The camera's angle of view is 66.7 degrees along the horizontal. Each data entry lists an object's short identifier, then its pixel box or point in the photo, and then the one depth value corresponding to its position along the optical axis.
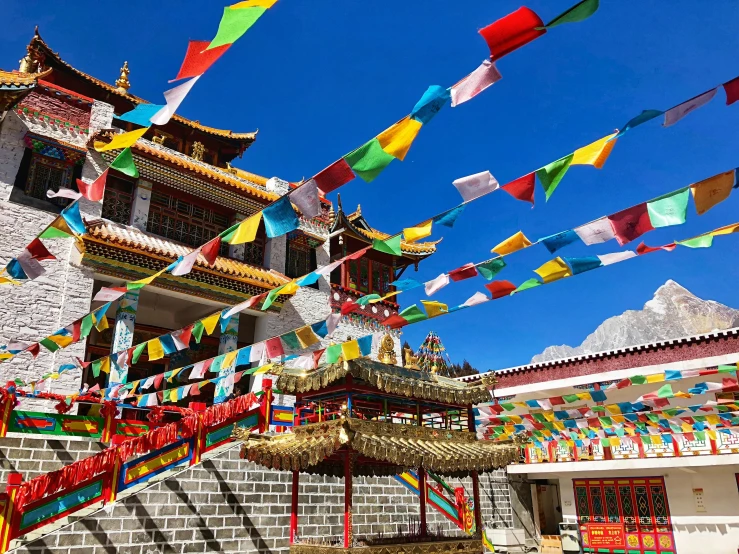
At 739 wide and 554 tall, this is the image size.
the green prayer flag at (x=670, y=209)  6.19
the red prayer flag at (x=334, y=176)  5.81
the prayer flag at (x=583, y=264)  7.25
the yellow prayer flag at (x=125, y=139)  5.42
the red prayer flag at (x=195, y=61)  4.39
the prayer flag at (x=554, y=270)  7.46
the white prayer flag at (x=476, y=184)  6.29
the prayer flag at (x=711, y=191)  5.93
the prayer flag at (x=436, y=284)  7.99
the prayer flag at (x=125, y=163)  6.25
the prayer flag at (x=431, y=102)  5.35
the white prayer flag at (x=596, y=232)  6.67
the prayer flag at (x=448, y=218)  6.82
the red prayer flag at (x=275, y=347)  10.27
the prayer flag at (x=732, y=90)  4.98
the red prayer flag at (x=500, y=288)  7.93
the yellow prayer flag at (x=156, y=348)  10.87
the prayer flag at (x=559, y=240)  6.89
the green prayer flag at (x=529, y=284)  7.64
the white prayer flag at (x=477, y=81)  5.03
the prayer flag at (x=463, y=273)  7.72
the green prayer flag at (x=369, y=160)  5.65
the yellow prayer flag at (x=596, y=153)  5.83
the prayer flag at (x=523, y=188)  6.37
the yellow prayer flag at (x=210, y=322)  9.78
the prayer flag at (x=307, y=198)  6.12
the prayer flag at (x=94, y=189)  6.58
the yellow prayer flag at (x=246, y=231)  6.93
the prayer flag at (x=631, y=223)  6.46
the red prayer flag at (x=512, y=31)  4.46
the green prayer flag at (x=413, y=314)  8.86
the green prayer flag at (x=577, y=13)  4.19
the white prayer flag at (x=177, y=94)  4.55
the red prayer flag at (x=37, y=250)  7.85
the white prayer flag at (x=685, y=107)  5.18
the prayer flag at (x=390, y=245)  7.32
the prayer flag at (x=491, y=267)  7.57
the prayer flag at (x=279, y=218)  6.55
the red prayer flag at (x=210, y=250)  7.61
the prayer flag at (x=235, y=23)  4.29
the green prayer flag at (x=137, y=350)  11.09
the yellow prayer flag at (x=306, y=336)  9.97
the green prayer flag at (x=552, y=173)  6.14
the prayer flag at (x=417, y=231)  7.09
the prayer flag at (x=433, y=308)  8.73
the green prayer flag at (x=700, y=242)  6.67
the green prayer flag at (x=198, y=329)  10.12
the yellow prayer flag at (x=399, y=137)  5.54
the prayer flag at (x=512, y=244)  7.17
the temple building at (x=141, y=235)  14.77
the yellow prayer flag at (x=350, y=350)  9.52
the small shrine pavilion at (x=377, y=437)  8.48
